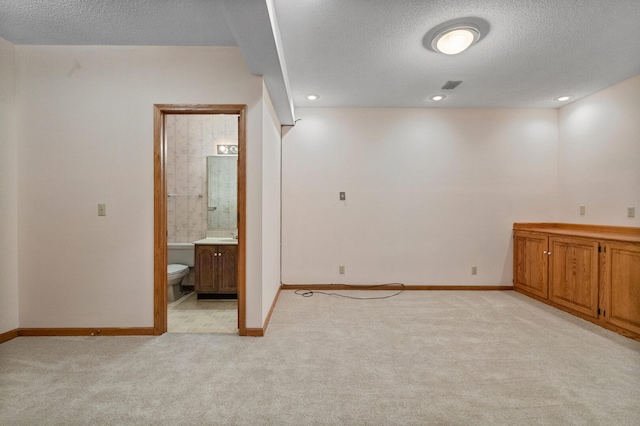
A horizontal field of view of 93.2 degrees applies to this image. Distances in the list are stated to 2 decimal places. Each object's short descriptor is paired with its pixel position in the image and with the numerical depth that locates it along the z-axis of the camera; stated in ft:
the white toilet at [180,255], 13.62
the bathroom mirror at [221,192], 14.65
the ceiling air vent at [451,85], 10.87
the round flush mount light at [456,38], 7.48
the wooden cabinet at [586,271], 8.77
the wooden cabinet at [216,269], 12.37
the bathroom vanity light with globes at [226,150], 14.78
